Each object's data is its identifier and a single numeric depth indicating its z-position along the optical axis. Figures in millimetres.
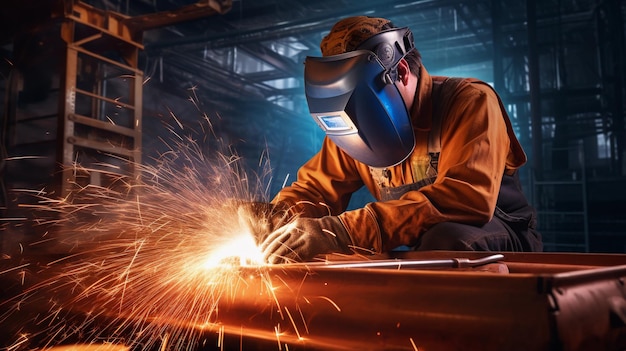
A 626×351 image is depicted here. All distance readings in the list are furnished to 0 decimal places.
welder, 1646
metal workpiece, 790
